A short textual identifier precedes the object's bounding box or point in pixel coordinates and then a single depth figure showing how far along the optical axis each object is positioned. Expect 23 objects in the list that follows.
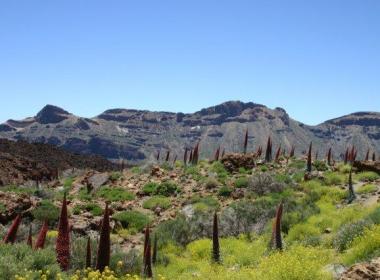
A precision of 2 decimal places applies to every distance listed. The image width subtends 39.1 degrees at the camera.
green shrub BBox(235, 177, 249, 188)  32.78
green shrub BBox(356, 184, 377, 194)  27.80
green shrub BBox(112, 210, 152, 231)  26.33
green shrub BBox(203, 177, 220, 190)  32.97
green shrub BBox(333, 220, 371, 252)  18.33
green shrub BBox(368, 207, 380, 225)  19.12
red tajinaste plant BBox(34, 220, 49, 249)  15.95
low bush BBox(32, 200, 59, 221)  24.59
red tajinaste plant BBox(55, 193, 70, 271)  14.25
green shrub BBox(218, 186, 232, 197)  31.61
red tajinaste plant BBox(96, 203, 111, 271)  14.80
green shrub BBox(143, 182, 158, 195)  33.56
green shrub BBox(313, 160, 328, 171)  37.12
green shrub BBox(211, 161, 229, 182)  35.42
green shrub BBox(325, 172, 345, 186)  31.63
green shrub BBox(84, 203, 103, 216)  27.38
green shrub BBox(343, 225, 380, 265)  15.47
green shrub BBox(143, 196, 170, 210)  30.23
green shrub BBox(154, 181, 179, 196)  33.16
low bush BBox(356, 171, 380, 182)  31.50
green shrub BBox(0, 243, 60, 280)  13.07
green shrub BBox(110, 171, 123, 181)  38.25
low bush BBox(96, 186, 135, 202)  32.84
